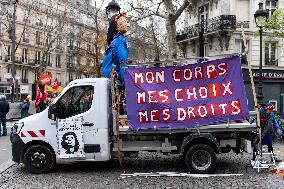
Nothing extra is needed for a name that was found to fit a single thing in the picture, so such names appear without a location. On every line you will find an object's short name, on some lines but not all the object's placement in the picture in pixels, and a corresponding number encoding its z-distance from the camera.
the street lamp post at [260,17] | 17.06
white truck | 9.02
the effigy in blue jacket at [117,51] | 9.95
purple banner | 9.02
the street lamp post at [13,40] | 28.33
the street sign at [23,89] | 36.60
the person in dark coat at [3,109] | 17.52
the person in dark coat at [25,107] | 19.55
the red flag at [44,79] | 26.51
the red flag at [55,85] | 28.12
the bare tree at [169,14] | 25.47
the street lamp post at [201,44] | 15.78
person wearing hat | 9.97
